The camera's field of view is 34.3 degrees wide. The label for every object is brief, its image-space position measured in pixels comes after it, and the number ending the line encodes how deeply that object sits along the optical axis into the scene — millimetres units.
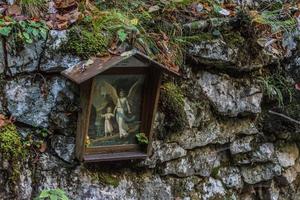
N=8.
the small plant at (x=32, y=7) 3162
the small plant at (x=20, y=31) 2957
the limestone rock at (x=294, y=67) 4195
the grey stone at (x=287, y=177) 4062
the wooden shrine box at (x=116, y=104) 2941
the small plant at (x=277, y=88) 4004
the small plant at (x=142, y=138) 3203
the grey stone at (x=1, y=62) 2955
